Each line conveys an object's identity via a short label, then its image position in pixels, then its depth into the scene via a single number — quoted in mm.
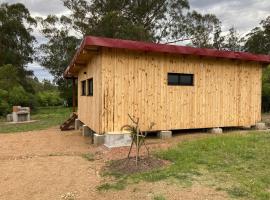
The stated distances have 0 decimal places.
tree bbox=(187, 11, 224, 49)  38859
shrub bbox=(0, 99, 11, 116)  23016
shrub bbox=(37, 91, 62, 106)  34656
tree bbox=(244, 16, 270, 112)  39375
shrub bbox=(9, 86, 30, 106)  24078
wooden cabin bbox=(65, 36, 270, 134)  8977
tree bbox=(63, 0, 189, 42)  30844
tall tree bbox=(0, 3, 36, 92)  35250
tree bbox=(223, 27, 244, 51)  44438
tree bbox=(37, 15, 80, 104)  34250
